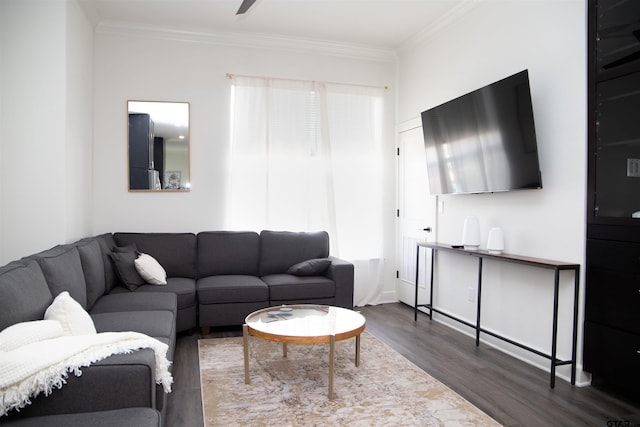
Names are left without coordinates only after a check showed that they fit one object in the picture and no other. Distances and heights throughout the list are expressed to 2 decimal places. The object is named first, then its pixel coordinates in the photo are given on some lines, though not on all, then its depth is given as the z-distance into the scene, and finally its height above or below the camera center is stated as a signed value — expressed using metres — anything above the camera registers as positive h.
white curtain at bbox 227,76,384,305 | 4.69 +0.42
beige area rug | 2.33 -1.19
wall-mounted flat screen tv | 3.08 +0.52
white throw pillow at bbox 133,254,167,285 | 3.69 -0.63
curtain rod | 4.64 +1.37
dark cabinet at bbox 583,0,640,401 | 2.40 +0.04
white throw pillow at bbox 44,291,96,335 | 1.90 -0.54
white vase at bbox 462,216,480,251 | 3.60 -0.26
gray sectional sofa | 1.53 -0.70
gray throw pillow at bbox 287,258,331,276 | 4.17 -0.66
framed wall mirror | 4.44 +0.56
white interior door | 4.60 -0.10
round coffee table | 2.61 -0.84
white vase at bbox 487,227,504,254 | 3.35 -0.30
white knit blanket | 1.38 -0.58
